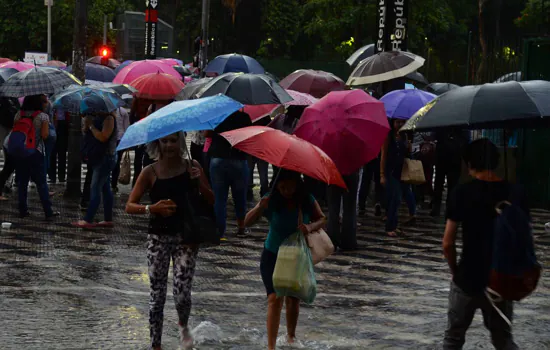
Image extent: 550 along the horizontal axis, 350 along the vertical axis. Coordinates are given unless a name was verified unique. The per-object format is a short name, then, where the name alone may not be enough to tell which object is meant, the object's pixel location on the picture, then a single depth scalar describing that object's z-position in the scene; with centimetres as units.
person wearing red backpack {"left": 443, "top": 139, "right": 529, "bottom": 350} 641
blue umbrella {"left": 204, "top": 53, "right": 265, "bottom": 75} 2038
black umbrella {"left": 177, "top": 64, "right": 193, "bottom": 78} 2761
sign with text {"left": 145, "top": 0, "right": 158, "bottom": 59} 3822
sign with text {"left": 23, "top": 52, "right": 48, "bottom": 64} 3932
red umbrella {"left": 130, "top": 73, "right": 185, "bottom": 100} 1733
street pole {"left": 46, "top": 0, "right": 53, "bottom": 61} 4963
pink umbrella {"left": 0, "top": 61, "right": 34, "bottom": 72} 2073
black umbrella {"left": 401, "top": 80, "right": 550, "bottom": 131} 773
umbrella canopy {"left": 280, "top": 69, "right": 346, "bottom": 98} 1691
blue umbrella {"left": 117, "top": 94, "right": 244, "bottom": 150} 742
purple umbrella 1455
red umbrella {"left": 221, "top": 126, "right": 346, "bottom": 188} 749
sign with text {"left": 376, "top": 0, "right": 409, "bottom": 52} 1866
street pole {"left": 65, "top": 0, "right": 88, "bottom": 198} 1762
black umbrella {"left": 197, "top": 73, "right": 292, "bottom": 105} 1341
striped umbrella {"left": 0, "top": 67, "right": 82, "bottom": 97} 1486
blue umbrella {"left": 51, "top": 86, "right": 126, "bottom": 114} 1416
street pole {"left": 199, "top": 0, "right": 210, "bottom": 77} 3703
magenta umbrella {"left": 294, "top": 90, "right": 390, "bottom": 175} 1158
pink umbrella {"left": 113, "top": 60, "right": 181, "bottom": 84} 2064
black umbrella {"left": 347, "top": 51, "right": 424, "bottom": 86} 1627
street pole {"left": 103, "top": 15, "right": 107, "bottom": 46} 6050
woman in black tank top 770
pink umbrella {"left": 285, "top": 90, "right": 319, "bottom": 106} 1526
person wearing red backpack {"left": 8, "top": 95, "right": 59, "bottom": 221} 1472
